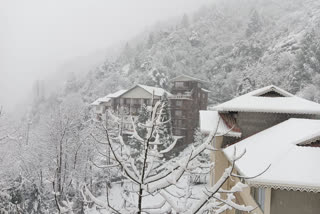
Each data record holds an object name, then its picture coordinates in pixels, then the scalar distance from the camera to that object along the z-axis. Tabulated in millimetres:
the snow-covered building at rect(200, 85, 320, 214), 7332
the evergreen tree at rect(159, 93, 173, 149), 37062
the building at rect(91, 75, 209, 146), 44969
